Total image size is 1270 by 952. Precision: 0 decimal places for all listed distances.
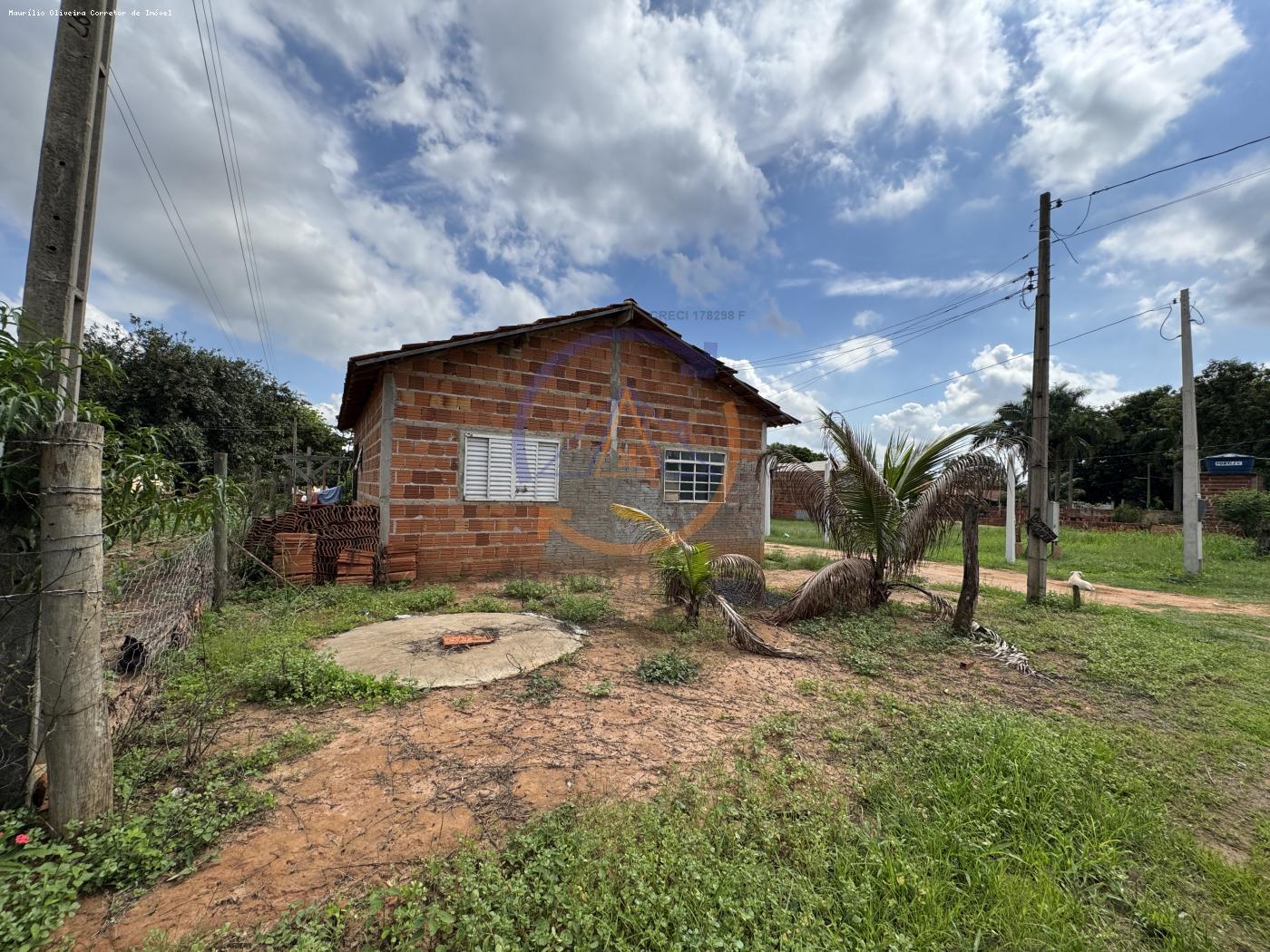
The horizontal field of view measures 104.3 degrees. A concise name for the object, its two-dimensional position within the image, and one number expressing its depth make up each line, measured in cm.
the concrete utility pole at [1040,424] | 732
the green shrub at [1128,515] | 2145
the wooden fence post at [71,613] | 192
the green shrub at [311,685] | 338
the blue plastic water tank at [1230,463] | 1816
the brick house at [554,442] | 734
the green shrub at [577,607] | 570
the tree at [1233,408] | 2539
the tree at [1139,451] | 2912
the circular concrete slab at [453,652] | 394
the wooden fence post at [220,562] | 544
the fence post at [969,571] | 552
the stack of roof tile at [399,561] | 703
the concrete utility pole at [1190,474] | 1039
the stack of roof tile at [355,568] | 684
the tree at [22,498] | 179
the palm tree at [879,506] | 585
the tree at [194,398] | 1644
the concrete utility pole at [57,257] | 194
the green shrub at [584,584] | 731
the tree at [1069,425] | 2792
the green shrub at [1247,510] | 1303
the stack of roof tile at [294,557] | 656
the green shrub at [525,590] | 662
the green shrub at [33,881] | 157
